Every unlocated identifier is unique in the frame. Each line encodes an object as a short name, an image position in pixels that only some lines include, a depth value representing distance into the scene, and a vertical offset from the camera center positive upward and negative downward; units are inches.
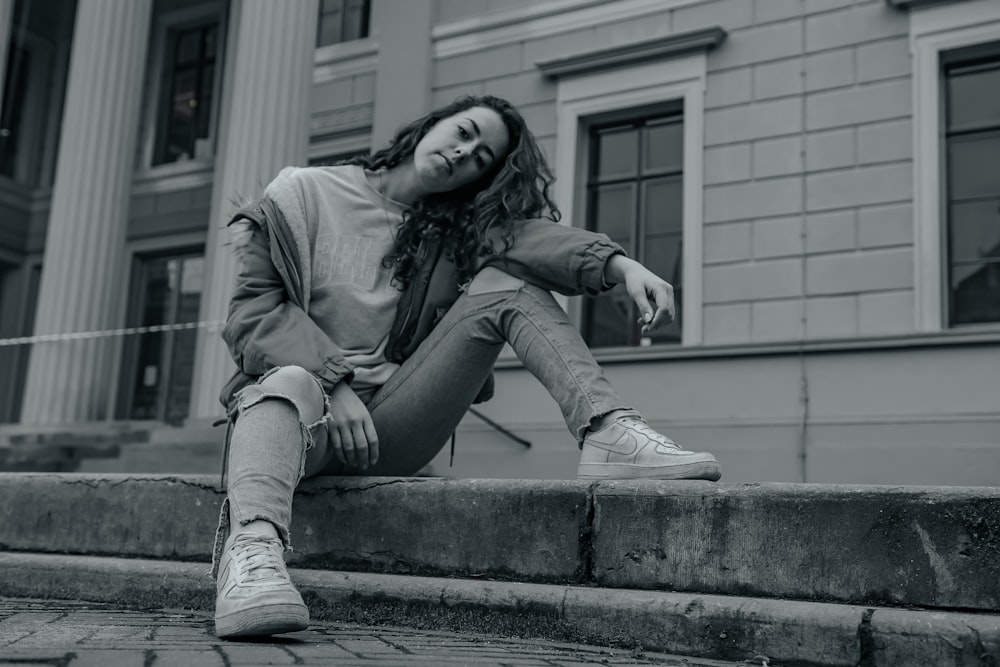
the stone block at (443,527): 93.5 -5.1
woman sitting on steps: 93.0 +15.7
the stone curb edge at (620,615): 74.4 -10.9
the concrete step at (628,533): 78.1 -4.7
